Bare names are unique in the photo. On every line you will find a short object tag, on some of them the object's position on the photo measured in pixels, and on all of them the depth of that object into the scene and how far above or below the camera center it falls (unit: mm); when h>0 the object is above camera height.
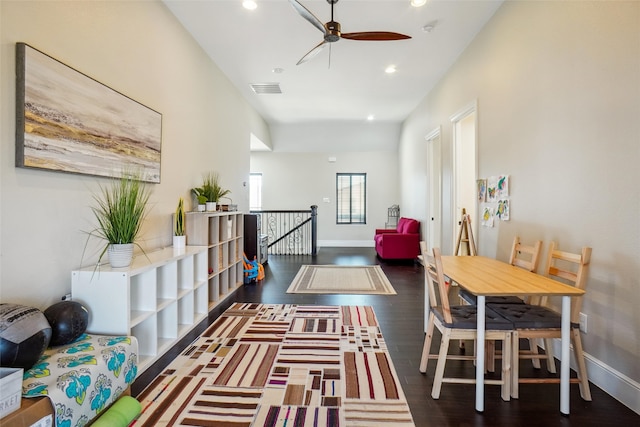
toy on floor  4758 -903
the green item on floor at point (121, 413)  1573 -1055
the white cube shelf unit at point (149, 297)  2035 -660
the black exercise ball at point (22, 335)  1324 -551
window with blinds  9086 +392
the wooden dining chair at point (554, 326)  1894 -693
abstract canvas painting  1764 +605
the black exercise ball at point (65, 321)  1685 -607
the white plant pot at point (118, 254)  2152 -295
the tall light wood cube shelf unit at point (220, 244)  3461 -416
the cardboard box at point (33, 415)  1156 -782
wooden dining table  1785 -446
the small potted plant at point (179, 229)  3164 -180
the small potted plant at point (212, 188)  3961 +301
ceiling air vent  5328 +2169
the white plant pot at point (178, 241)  3158 -299
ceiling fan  2822 +1697
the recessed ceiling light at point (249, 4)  3100 +2073
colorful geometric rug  1778 -1145
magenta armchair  6402 -641
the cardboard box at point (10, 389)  1145 -668
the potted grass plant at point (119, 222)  2168 -81
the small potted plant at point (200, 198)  3762 +163
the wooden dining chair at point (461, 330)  1927 -729
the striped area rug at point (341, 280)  4375 -1068
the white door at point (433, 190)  5621 +426
